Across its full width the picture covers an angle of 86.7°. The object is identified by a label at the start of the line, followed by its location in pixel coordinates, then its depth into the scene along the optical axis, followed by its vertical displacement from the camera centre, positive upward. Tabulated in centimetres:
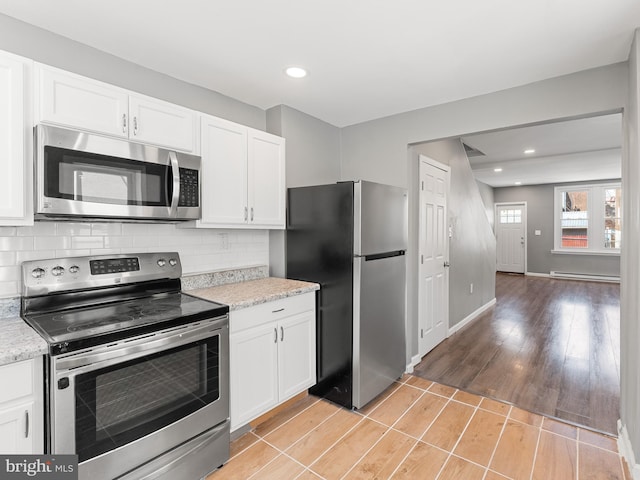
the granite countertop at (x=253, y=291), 215 -38
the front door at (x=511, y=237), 949 +1
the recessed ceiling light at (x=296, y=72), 231 +116
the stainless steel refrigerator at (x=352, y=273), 256 -29
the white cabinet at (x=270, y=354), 209 -80
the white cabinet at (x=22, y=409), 129 -66
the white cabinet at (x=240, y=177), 231 +46
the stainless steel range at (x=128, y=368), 142 -61
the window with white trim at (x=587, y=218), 826 +48
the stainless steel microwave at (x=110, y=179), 160 +32
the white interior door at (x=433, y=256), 347 -21
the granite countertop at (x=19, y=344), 127 -41
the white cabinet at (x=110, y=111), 164 +70
